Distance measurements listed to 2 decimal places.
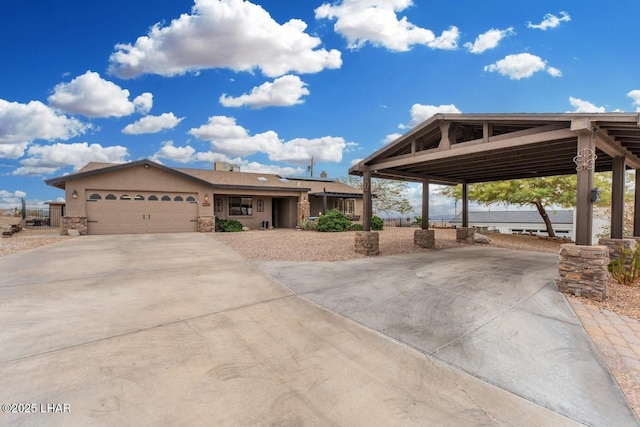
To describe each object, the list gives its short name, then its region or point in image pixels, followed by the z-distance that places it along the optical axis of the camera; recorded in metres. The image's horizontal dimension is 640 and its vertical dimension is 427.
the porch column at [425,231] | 11.38
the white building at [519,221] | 35.00
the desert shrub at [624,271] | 6.12
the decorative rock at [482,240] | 13.30
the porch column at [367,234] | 9.45
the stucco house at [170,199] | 15.39
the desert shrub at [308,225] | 18.92
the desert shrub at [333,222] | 17.89
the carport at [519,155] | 5.54
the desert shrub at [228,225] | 18.52
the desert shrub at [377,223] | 19.62
